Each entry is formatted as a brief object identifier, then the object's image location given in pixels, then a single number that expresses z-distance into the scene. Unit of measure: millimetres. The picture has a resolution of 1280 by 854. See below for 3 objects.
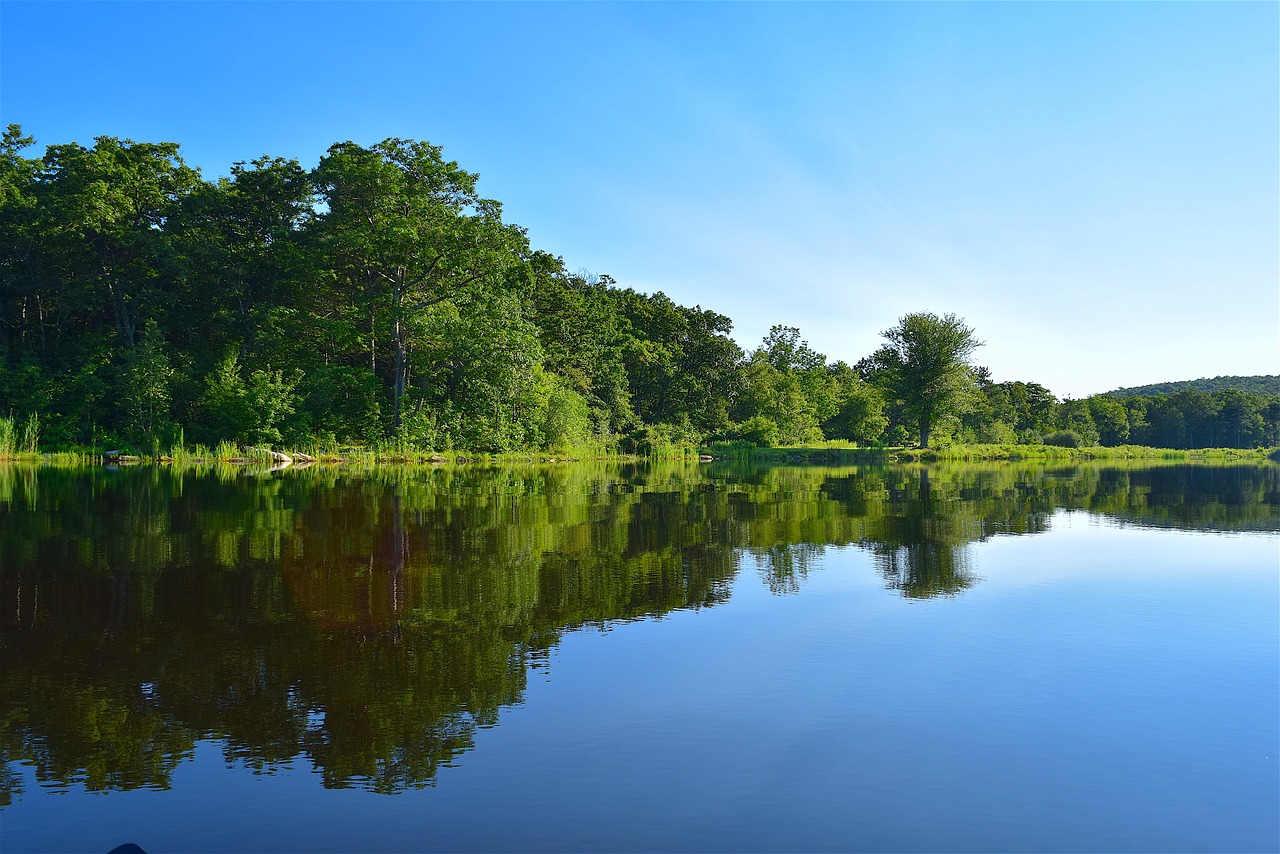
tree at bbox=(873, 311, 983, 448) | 62469
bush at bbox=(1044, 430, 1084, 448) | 77562
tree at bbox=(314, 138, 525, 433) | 37406
